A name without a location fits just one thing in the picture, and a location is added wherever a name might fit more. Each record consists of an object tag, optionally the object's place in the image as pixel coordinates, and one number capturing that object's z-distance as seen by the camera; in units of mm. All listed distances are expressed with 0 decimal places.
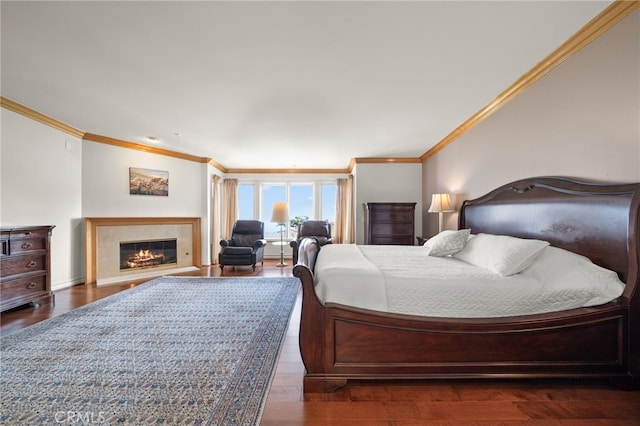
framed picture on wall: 4716
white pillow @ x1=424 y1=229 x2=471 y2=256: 2535
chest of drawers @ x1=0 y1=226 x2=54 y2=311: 2682
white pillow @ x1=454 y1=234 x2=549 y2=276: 1815
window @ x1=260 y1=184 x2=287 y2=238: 6957
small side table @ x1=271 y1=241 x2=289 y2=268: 6730
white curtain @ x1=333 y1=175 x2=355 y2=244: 6469
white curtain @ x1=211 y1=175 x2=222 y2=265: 5957
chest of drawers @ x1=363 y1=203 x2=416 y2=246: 4848
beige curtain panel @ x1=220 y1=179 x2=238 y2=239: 6605
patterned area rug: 1413
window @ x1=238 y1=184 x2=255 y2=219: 6930
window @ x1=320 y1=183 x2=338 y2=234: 6883
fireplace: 4168
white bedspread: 1608
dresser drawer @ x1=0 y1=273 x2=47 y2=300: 2695
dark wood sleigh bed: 1575
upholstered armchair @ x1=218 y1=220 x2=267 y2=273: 5027
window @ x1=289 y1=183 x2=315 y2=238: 6922
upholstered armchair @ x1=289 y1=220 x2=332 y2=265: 5848
